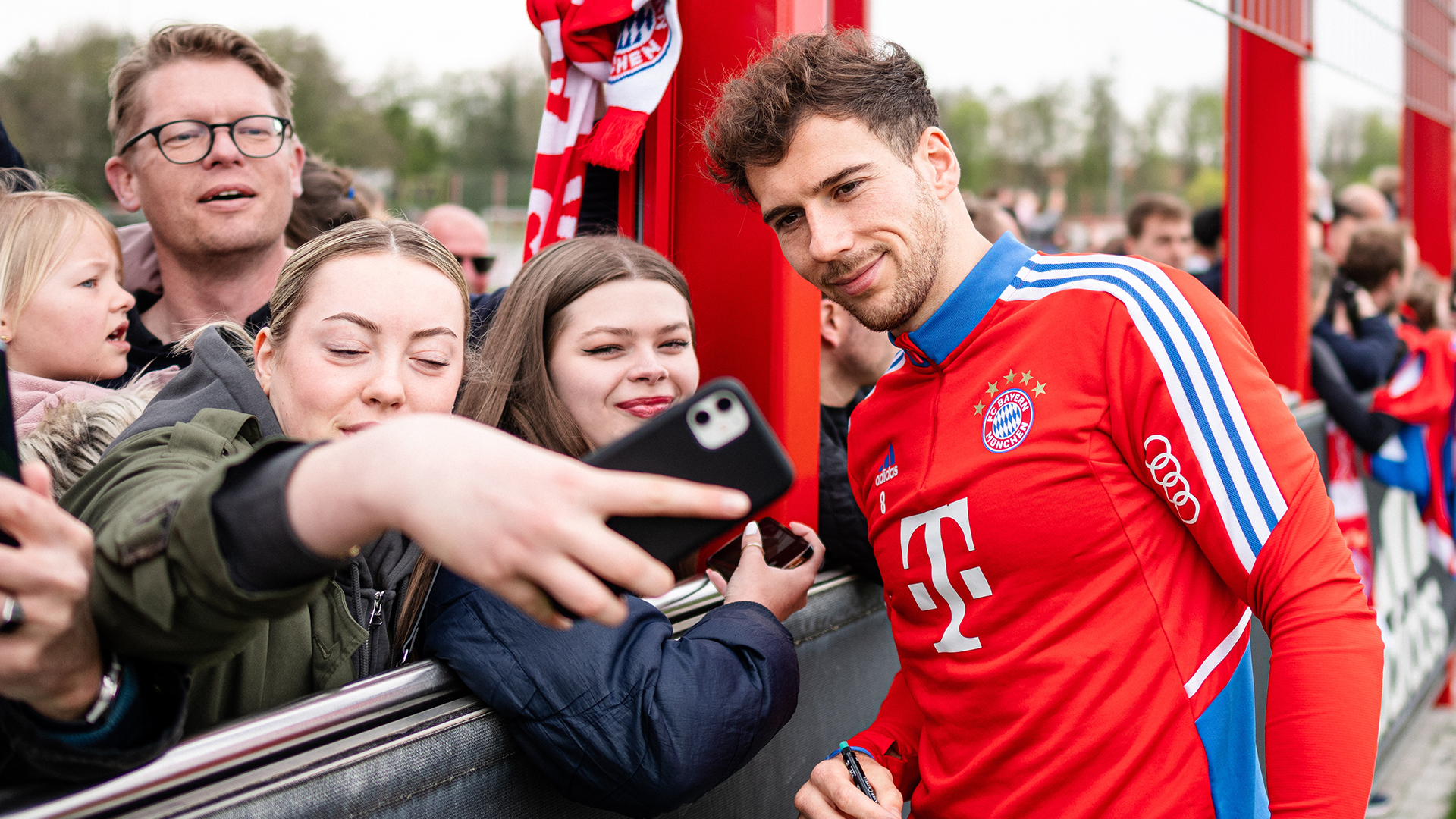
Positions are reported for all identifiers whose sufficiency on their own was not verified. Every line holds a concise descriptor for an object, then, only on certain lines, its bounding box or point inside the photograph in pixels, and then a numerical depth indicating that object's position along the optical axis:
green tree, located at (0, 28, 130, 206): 26.67
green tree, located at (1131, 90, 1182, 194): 58.44
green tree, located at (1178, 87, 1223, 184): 58.81
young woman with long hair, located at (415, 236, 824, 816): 1.41
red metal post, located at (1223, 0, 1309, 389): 4.23
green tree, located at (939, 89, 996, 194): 55.00
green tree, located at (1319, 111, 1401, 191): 52.38
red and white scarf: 2.22
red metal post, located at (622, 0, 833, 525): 2.21
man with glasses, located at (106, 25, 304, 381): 2.54
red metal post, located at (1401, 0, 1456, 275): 6.75
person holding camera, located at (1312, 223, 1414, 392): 4.71
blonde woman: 0.67
